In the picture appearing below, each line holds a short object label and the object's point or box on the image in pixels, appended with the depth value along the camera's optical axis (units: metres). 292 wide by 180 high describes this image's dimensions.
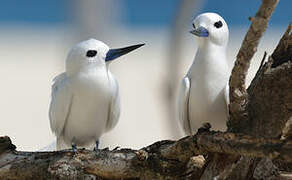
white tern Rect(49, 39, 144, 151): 5.76
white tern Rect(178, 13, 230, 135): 5.46
